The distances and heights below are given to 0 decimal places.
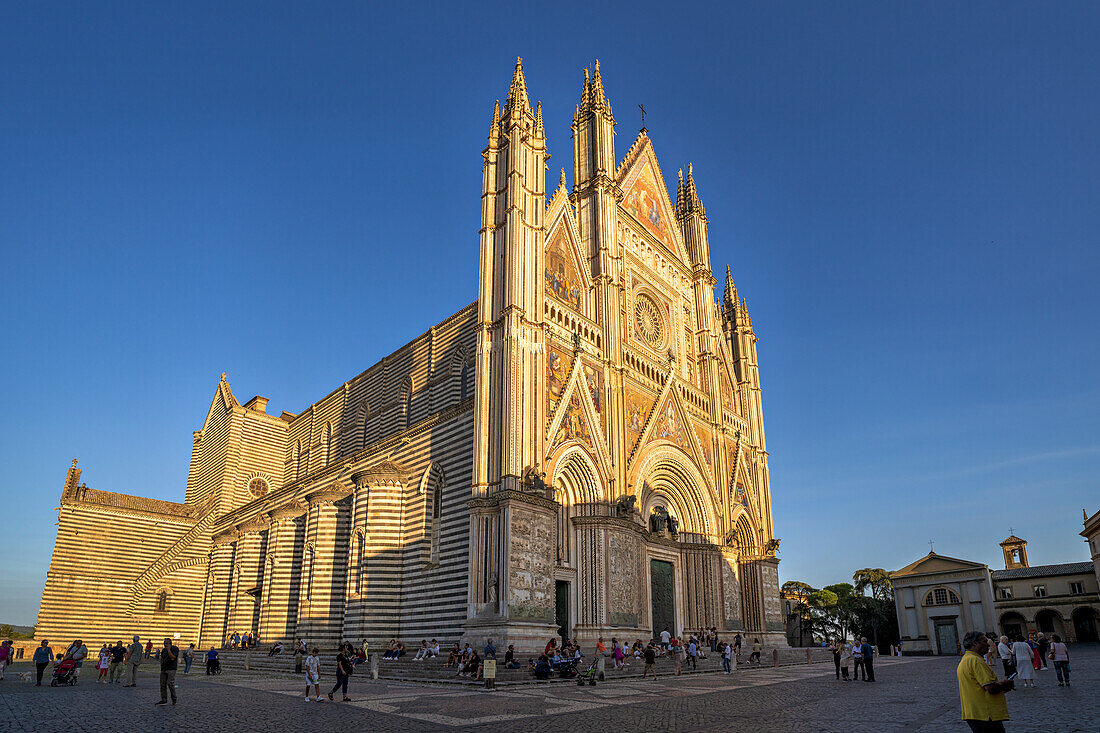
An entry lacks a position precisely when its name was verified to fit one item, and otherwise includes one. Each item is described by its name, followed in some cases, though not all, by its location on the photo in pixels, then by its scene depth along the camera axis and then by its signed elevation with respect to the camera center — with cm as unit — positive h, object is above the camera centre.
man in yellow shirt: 489 -77
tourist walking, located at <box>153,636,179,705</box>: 1260 -140
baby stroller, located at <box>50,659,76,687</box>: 1783 -212
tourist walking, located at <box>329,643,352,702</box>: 1281 -149
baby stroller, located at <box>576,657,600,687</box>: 1681 -217
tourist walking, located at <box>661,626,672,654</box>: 2575 -197
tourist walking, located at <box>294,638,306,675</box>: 2162 -217
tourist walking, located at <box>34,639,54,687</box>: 1748 -172
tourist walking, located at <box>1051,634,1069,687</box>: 1387 -146
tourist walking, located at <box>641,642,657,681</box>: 1961 -205
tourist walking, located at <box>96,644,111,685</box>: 2059 -220
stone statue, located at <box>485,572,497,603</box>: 2039 -15
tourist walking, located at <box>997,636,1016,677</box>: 1463 -141
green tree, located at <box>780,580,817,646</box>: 5293 -92
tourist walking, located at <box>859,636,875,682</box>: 1764 -183
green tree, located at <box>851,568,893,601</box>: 5837 +5
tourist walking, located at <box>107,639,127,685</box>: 1883 -209
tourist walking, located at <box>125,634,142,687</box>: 1720 -171
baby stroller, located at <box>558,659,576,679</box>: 1808 -213
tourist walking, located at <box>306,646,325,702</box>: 1290 -154
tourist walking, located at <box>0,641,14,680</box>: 1906 -175
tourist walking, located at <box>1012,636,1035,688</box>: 1418 -156
